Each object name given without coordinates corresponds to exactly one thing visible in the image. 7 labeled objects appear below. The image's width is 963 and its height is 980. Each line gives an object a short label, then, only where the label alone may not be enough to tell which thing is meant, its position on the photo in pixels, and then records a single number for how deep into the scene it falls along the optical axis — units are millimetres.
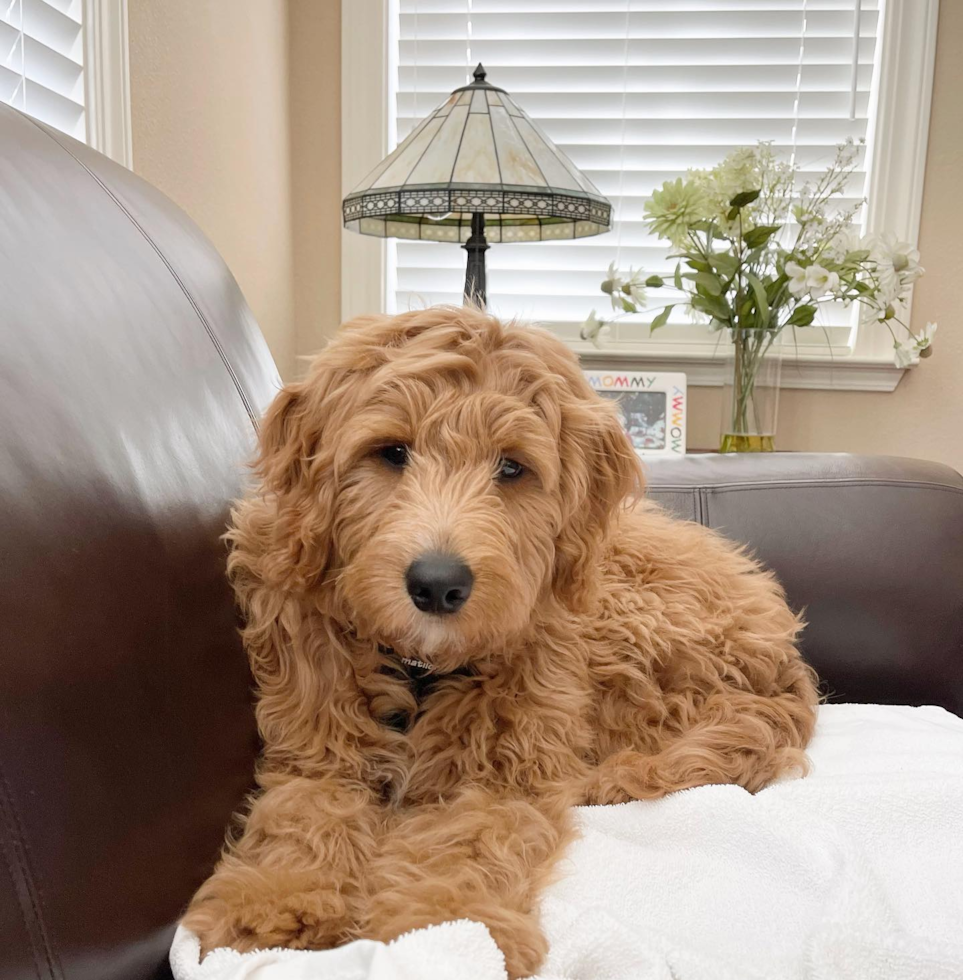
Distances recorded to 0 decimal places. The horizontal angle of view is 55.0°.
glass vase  2631
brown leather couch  769
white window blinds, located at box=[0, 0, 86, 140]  1596
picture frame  2680
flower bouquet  2506
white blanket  865
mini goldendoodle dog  1017
